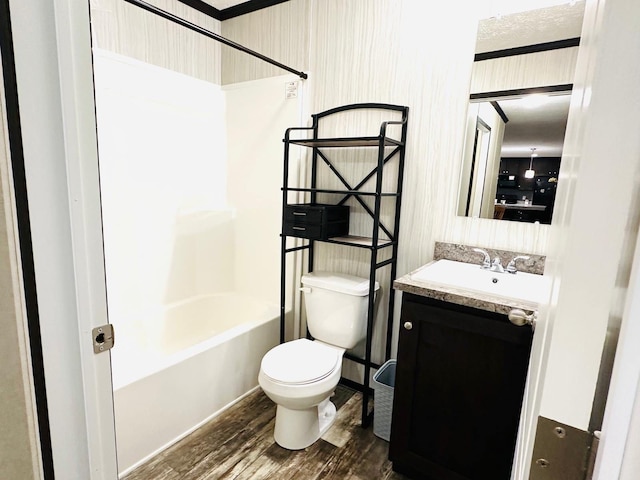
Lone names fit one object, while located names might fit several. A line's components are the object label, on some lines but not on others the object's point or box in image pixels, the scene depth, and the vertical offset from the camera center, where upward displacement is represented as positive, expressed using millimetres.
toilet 1642 -879
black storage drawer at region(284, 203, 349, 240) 1957 -215
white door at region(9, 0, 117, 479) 560 -75
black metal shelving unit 1836 -30
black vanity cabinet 1269 -767
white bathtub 1598 -1049
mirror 1558 +361
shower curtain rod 1428 +663
